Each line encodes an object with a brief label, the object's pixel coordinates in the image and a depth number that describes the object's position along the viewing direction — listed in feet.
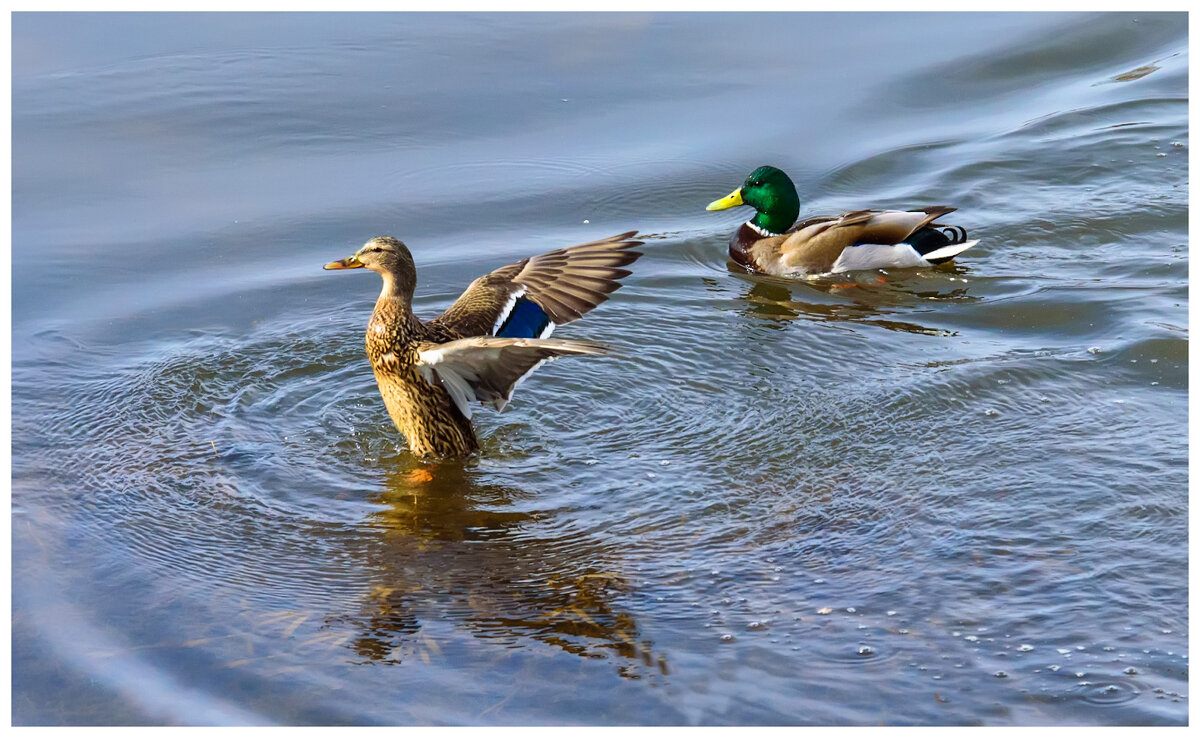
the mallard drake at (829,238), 54.19
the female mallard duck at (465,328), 37.06
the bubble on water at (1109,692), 27.22
